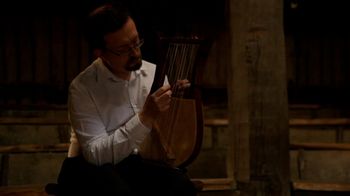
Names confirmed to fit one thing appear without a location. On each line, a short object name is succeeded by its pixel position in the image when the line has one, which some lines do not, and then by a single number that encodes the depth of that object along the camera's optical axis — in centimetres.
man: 242
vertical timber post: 374
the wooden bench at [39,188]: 377
